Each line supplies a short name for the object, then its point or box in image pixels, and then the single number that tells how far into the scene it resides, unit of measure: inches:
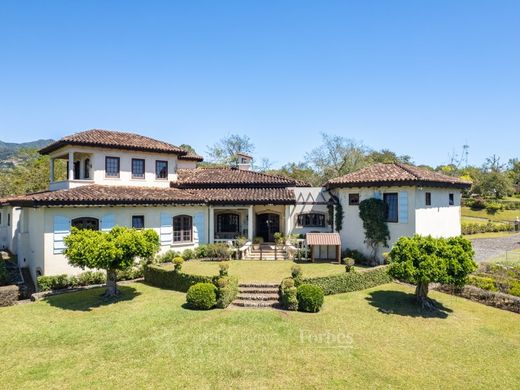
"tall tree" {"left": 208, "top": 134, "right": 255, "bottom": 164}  2483.6
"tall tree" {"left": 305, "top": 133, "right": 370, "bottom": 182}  2101.4
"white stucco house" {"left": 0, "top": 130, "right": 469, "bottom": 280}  760.3
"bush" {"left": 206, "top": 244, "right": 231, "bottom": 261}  911.7
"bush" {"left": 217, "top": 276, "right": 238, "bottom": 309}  574.2
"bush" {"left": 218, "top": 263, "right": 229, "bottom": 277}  617.6
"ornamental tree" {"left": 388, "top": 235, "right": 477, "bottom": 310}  532.7
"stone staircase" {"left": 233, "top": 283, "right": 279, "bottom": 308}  585.9
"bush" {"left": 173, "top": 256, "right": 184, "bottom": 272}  704.4
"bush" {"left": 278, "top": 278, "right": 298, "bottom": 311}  563.2
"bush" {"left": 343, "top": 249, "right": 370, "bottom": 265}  871.7
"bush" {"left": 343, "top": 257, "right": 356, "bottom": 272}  677.3
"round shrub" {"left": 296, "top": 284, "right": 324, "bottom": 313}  553.0
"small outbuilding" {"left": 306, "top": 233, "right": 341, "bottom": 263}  849.9
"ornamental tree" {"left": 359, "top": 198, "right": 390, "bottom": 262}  839.1
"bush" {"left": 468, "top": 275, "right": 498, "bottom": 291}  620.1
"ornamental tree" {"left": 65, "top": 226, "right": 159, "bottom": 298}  570.3
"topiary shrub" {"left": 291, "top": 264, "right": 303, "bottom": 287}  594.9
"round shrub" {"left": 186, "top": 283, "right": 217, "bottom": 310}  564.1
